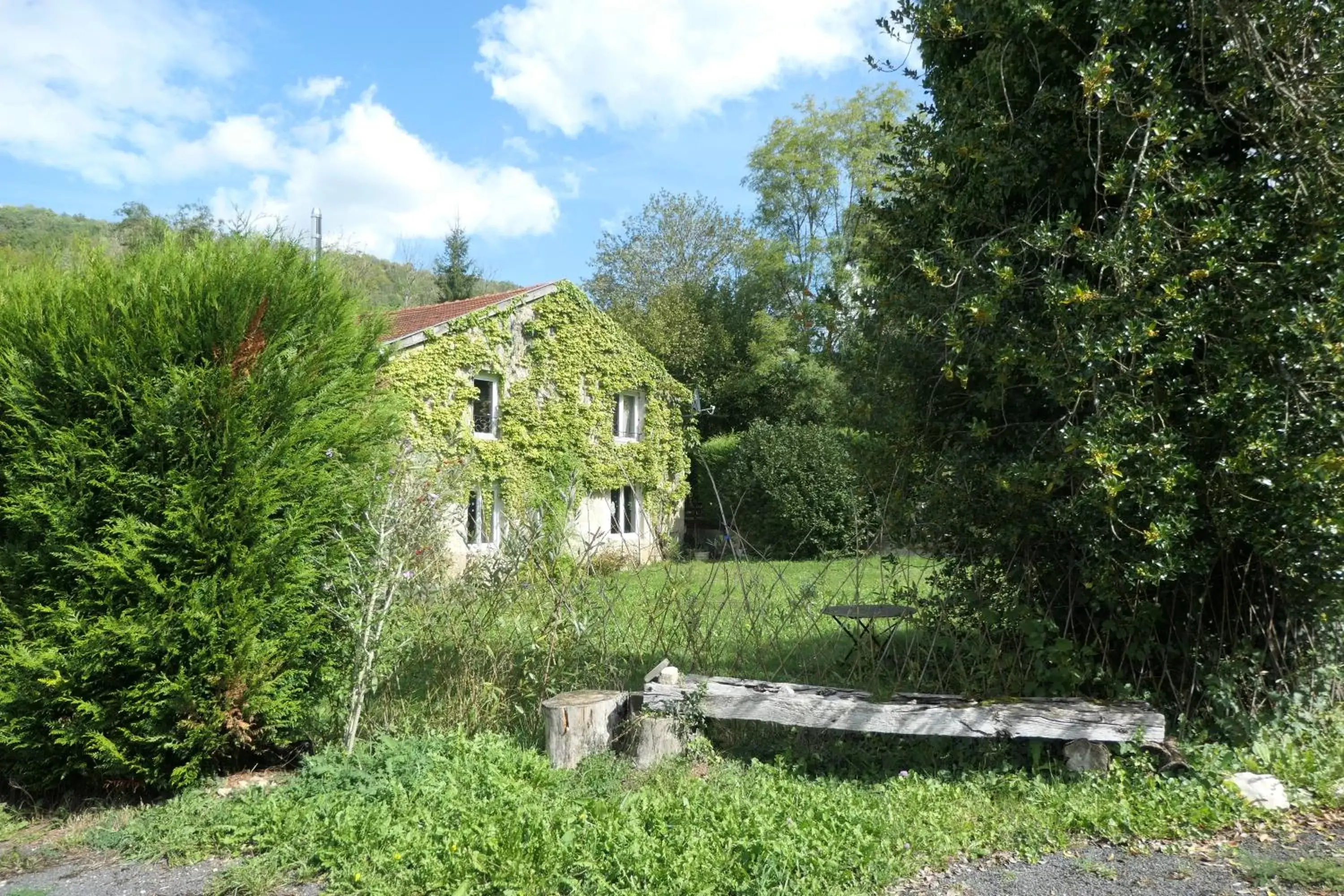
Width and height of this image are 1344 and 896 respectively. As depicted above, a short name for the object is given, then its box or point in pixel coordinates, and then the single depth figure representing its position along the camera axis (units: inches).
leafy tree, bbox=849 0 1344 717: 182.4
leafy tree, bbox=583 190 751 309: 1638.8
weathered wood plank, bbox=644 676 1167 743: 194.7
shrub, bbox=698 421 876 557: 860.0
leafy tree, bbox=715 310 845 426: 1186.6
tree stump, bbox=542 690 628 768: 207.0
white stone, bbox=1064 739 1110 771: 196.5
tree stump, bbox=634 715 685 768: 209.9
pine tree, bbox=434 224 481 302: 1440.7
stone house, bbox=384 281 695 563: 692.1
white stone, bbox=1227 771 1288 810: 180.2
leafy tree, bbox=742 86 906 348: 1334.9
